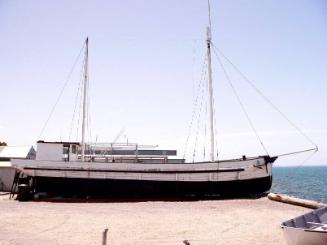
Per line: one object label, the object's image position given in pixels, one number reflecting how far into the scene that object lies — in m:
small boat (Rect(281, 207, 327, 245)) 9.20
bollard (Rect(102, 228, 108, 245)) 9.07
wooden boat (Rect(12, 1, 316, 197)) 25.39
